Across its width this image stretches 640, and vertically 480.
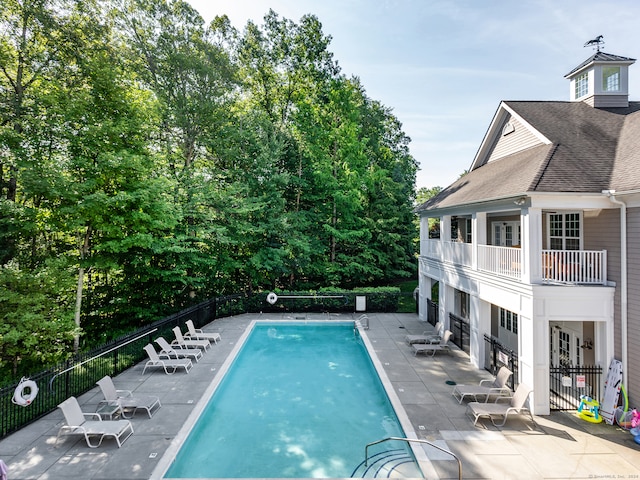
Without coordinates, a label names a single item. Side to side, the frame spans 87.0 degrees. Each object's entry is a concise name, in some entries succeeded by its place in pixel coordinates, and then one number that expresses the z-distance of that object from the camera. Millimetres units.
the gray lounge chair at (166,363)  12352
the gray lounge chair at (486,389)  9734
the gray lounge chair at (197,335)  15875
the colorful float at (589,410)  8844
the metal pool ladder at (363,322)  18281
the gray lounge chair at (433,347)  13903
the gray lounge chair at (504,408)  8602
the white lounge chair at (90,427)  7649
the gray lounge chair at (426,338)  14758
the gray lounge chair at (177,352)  13492
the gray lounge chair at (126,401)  9108
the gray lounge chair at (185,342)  14633
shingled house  9125
